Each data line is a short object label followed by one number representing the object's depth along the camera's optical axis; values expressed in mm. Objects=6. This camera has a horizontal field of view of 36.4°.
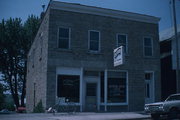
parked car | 15094
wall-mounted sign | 19312
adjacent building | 24953
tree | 40375
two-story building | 19703
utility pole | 19266
